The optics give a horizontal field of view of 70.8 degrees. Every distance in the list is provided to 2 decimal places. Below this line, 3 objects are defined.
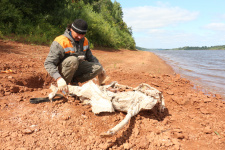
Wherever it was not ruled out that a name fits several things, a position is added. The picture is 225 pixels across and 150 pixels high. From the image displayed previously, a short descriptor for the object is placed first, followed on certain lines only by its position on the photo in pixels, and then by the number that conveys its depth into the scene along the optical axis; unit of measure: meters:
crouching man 2.67
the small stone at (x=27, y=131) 1.80
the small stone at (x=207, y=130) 2.35
